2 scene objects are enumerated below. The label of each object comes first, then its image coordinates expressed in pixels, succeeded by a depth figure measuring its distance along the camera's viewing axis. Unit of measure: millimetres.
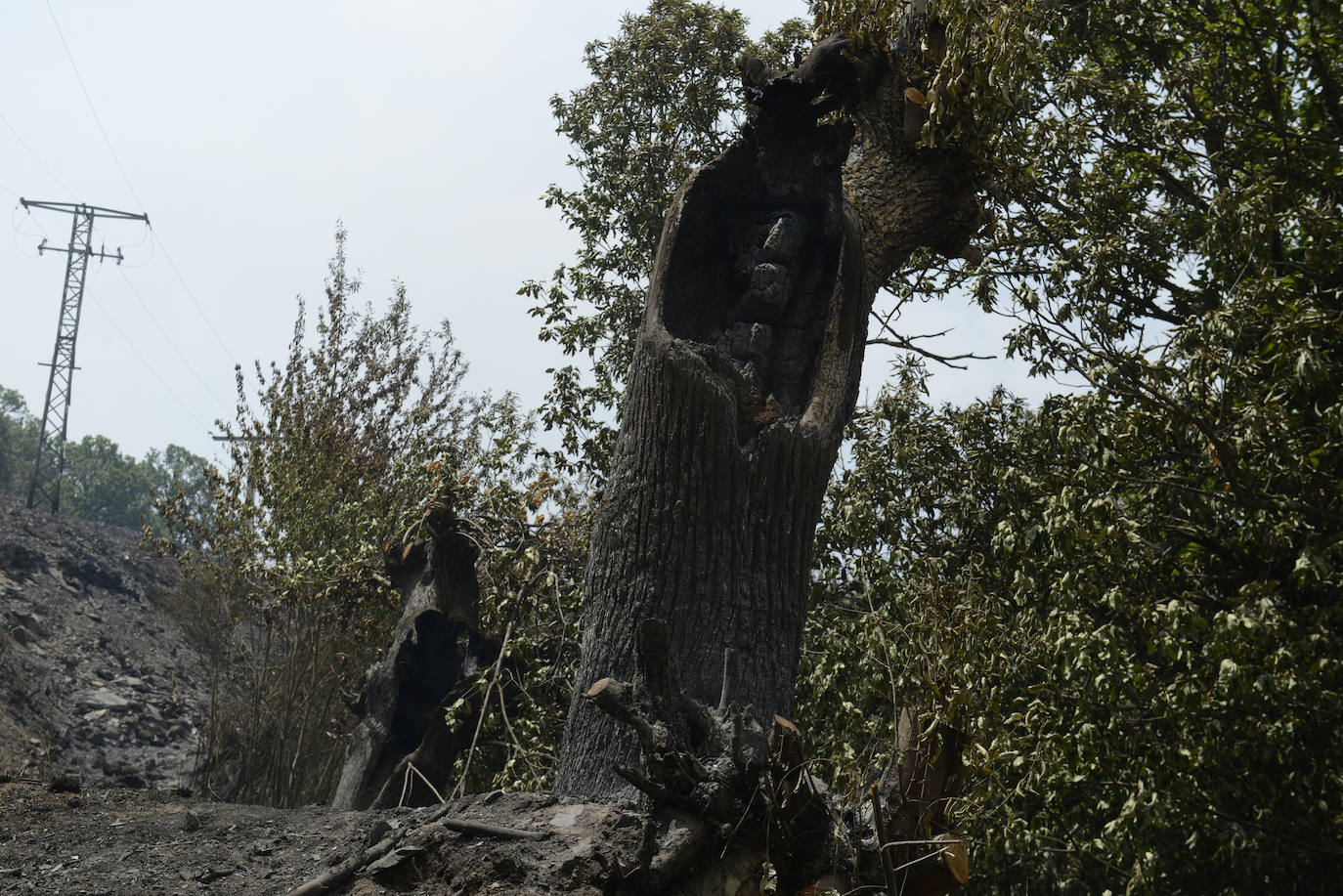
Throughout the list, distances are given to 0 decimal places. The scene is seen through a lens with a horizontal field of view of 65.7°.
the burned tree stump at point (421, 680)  7867
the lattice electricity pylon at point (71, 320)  28219
